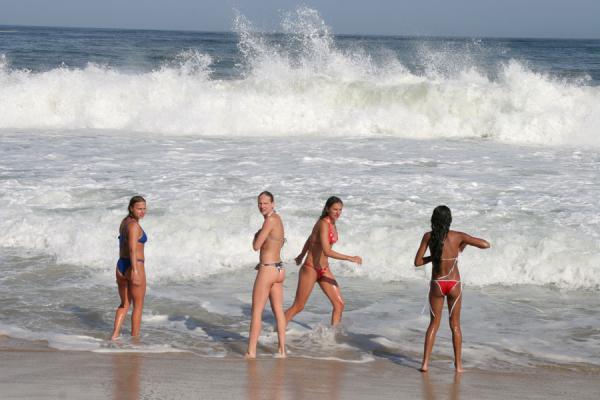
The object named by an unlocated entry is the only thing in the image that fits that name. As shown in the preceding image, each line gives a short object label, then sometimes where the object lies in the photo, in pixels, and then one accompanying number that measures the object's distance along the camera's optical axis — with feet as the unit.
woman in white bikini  45.93
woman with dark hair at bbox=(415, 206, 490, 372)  43.83
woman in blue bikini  48.57
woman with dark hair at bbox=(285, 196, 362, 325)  50.16
